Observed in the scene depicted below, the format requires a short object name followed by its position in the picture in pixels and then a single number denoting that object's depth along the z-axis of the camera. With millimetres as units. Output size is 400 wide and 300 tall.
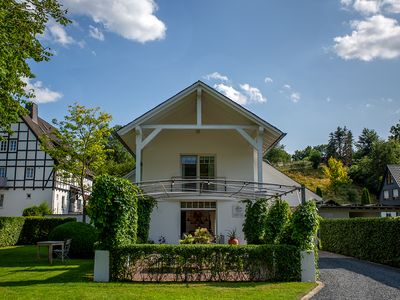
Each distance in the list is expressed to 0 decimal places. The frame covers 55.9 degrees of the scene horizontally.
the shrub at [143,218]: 14367
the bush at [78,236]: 15242
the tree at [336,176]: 57041
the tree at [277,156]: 80688
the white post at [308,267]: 10000
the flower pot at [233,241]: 14265
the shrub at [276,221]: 13039
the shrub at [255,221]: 14953
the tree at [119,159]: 47600
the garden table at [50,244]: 13516
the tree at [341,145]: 85000
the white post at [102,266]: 9898
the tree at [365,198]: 42750
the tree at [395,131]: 82781
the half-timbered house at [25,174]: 32438
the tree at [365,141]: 82312
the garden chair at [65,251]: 14923
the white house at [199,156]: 16891
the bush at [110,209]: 10008
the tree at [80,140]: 25062
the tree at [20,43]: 12547
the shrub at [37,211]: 29172
